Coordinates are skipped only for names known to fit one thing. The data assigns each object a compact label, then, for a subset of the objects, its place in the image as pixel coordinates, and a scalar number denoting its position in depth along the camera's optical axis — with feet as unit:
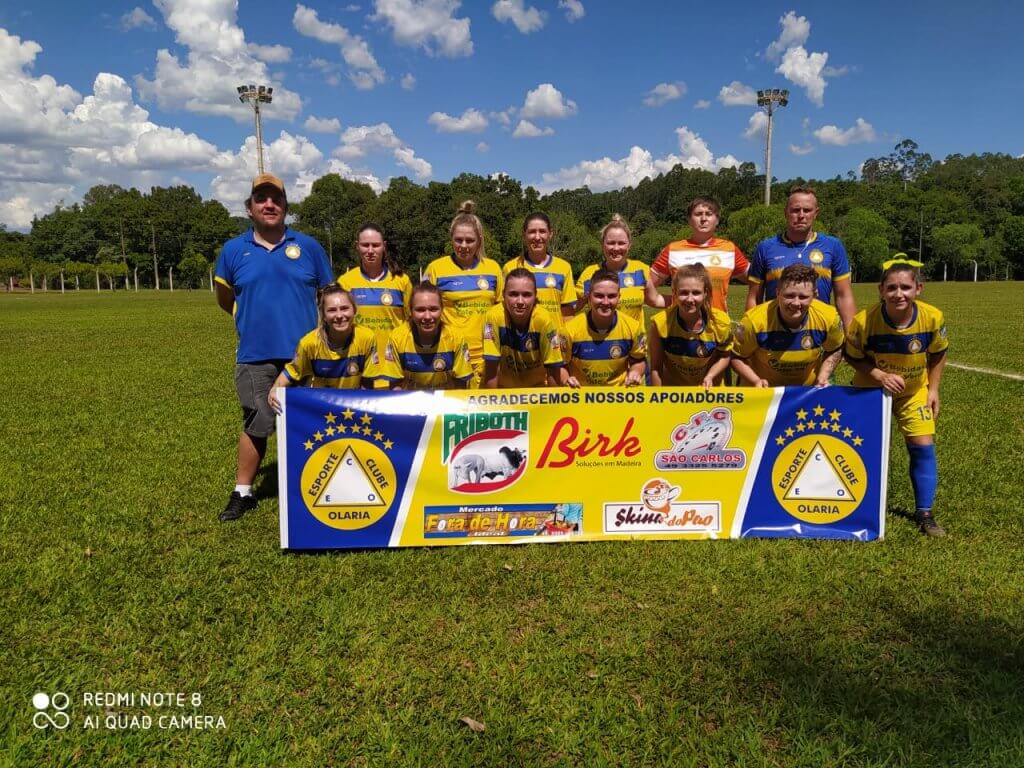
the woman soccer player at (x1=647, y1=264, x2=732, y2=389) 15.66
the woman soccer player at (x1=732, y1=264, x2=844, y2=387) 15.07
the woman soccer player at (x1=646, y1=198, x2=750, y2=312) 19.62
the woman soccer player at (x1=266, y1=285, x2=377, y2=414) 14.87
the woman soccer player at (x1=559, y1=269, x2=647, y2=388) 16.20
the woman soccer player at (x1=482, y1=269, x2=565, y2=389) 15.72
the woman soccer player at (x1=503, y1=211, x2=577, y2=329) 18.92
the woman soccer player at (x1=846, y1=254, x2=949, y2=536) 14.73
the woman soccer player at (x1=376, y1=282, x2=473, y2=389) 15.47
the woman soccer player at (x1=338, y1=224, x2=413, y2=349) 17.43
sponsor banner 14.20
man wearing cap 15.72
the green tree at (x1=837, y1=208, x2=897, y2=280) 230.07
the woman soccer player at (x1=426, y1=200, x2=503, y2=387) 17.99
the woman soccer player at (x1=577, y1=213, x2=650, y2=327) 19.07
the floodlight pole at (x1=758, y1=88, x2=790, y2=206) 146.82
